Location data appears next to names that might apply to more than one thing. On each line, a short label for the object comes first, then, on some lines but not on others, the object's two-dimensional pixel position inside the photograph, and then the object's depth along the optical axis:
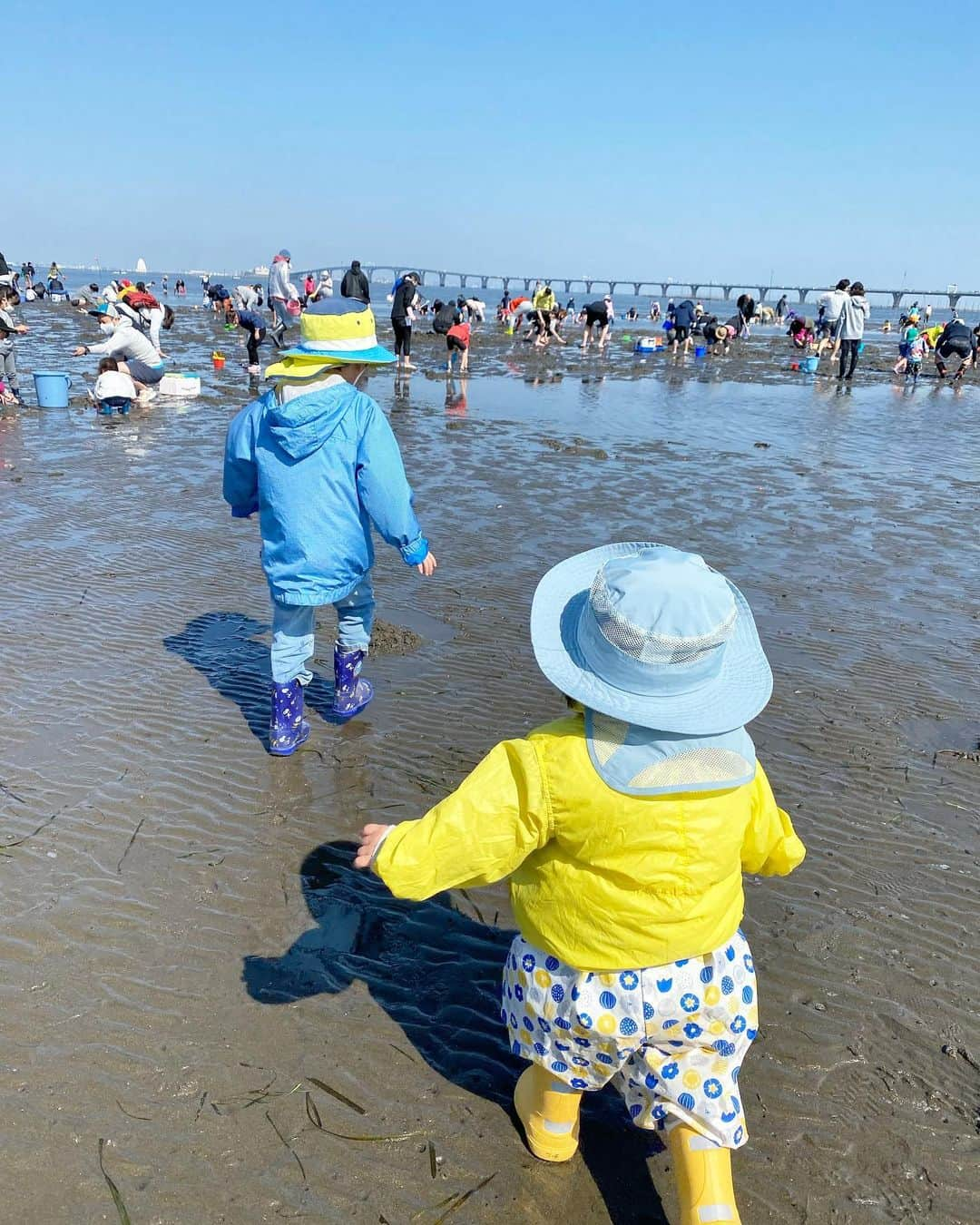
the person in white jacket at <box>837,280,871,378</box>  19.61
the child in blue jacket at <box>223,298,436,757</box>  3.69
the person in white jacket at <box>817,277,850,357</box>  19.96
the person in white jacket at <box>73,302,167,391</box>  13.25
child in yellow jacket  1.86
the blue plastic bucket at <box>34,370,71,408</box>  13.02
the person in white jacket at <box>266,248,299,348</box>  19.19
